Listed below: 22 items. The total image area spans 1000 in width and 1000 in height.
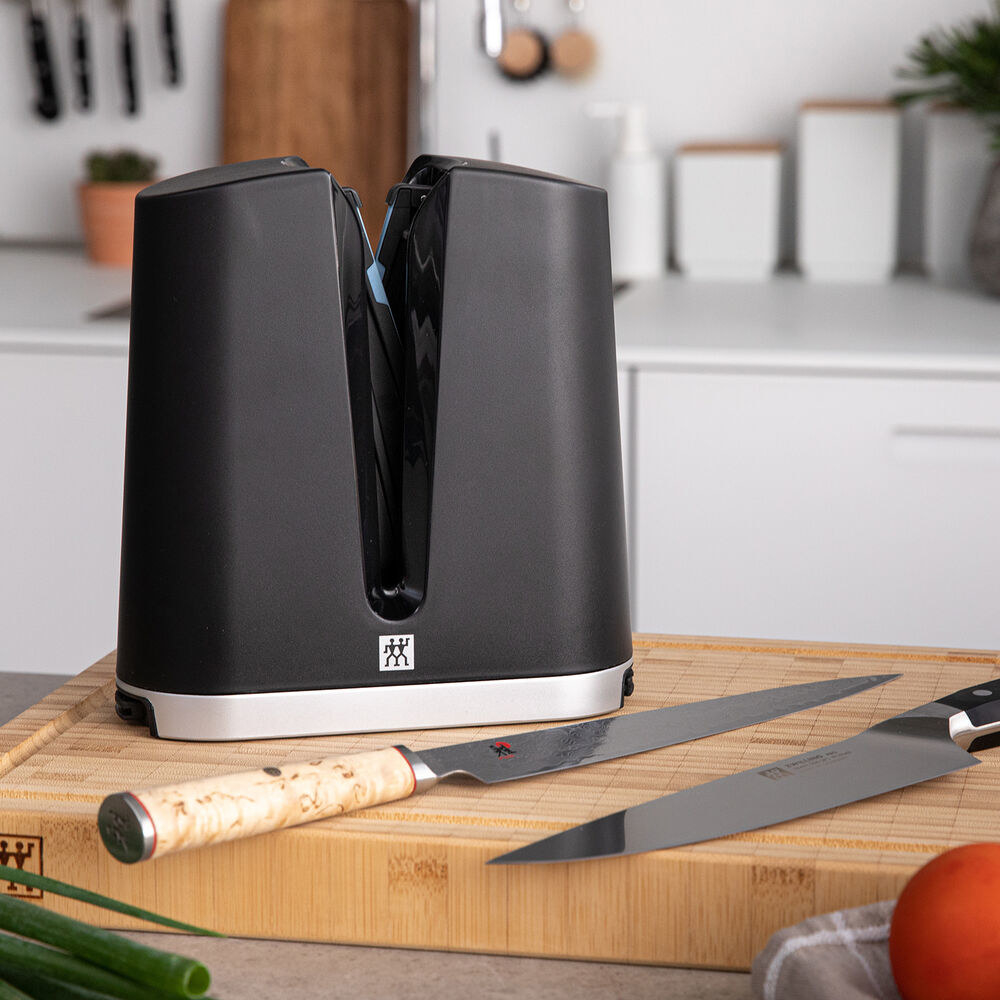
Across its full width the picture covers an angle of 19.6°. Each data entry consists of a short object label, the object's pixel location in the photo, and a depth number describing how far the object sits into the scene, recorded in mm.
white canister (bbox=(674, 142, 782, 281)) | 2767
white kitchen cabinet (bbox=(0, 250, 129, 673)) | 2250
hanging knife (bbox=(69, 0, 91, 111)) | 2996
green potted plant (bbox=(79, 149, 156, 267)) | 2918
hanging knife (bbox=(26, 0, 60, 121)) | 2998
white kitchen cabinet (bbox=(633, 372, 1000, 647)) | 2084
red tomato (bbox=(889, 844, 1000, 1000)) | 940
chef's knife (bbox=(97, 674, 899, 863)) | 1037
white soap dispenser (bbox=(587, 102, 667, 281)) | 2794
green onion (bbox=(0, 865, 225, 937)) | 956
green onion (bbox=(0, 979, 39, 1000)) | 923
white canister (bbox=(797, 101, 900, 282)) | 2717
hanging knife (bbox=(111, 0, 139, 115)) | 2996
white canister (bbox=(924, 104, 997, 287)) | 2631
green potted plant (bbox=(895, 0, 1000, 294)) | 2480
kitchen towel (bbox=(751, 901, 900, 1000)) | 985
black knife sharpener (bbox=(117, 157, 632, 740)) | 1156
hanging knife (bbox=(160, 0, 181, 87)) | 2966
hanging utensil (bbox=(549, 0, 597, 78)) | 2869
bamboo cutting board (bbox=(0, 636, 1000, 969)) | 1061
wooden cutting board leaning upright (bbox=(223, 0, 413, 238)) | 2891
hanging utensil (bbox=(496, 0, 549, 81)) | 2896
